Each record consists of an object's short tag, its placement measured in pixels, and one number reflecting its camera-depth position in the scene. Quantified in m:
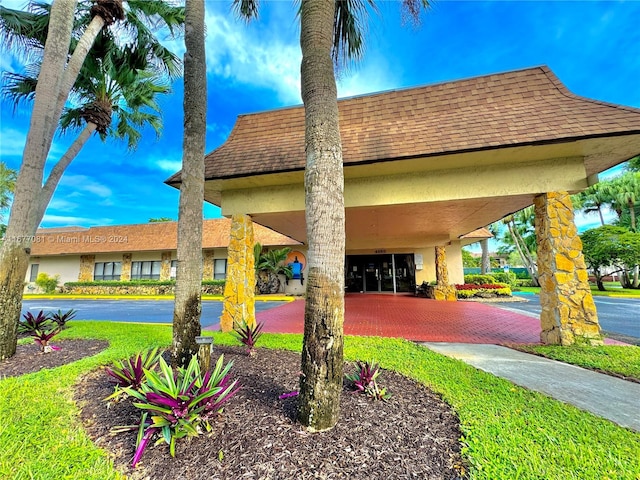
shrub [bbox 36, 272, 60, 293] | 23.48
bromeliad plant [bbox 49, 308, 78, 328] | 6.99
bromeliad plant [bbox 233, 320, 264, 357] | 5.05
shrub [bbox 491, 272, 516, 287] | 21.16
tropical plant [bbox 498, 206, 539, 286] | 25.57
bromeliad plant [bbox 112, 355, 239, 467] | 2.33
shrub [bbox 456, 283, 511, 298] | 16.00
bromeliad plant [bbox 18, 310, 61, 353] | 5.34
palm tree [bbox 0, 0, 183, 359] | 5.13
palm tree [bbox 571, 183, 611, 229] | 27.30
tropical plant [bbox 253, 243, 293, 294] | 18.86
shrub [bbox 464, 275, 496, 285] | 17.83
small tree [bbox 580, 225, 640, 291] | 18.50
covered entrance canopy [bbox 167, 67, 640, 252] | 5.30
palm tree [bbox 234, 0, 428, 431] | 2.58
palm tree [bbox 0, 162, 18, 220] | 27.16
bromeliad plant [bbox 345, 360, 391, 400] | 3.19
